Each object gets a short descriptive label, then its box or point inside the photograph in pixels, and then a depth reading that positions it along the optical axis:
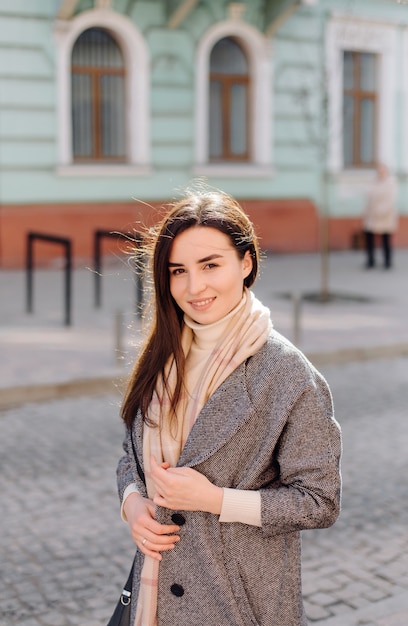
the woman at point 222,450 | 2.06
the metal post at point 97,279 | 11.81
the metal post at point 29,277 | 11.40
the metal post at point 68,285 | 10.47
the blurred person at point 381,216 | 16.36
